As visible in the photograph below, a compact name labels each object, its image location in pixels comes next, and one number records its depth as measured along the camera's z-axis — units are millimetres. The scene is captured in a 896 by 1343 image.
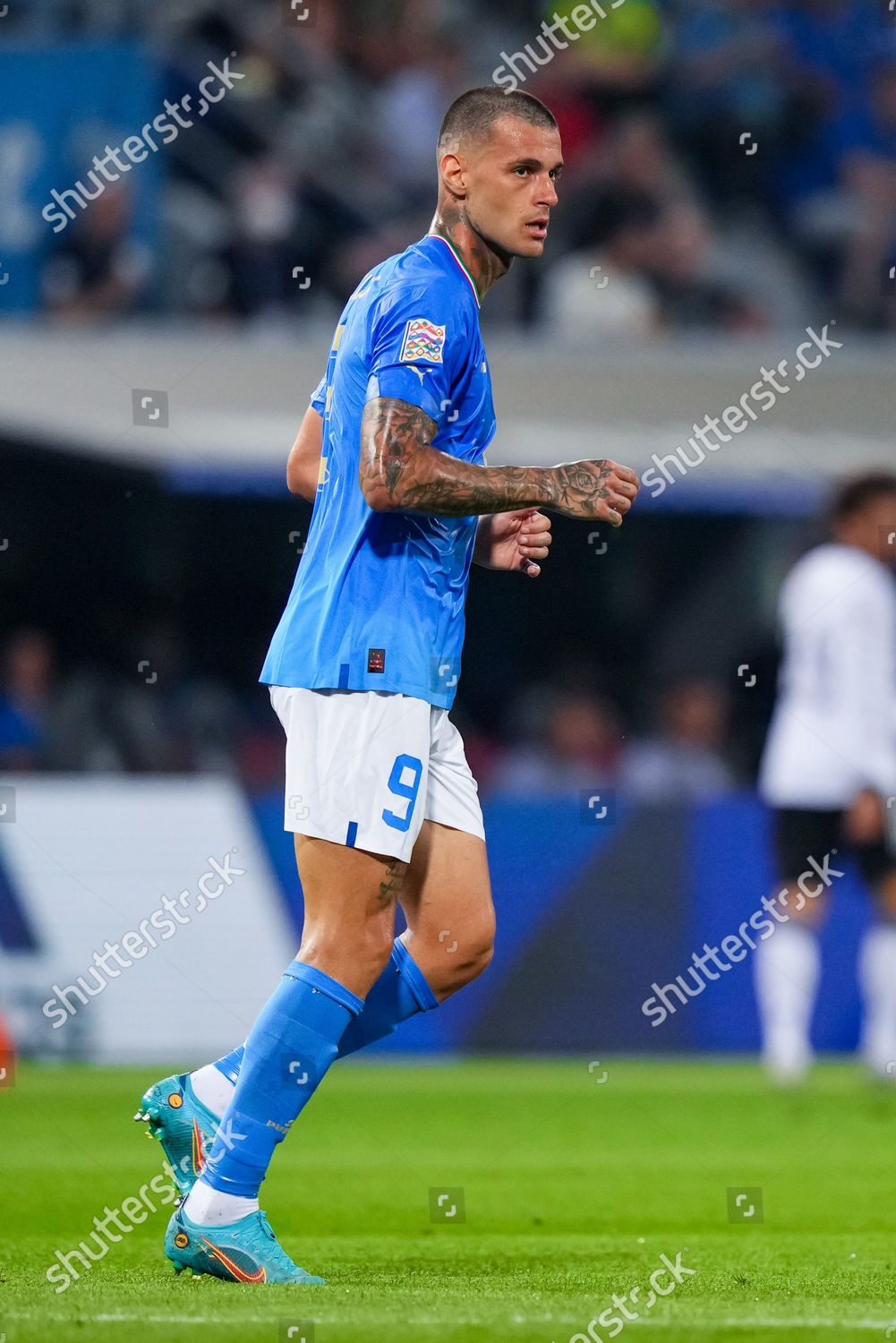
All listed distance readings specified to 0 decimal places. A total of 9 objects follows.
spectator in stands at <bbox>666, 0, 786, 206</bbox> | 15008
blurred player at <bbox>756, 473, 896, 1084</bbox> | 9125
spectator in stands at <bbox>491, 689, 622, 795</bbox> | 12641
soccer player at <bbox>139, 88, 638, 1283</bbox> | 4125
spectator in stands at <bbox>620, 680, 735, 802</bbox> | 12703
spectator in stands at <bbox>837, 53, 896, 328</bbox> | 14016
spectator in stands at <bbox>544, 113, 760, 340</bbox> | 13781
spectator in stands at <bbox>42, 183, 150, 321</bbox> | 12844
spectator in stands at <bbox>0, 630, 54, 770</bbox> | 11383
